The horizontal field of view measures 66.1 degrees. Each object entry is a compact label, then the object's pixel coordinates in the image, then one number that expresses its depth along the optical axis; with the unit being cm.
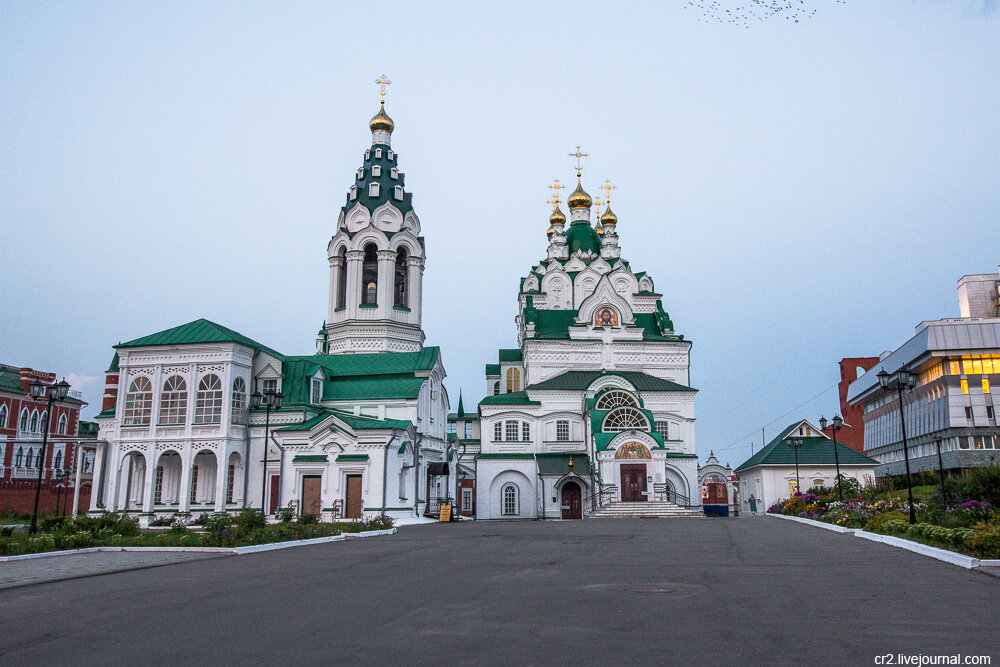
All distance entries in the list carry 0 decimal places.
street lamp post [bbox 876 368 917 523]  2322
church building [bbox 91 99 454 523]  3600
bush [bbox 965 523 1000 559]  1309
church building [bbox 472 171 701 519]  4334
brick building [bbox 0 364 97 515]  5641
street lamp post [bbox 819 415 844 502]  3603
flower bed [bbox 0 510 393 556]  1780
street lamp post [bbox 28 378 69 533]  2227
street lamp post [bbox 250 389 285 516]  3932
